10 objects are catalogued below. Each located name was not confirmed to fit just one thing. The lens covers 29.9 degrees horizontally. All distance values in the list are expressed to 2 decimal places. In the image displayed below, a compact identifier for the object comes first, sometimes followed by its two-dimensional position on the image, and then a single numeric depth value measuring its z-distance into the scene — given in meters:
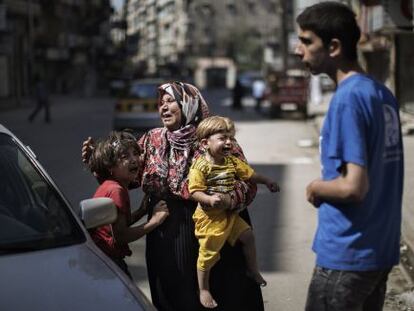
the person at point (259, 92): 32.22
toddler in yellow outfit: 3.70
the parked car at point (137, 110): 20.02
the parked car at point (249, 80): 53.22
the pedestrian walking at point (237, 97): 34.95
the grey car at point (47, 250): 2.83
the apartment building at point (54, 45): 40.21
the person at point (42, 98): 27.34
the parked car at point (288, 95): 27.28
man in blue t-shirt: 2.69
